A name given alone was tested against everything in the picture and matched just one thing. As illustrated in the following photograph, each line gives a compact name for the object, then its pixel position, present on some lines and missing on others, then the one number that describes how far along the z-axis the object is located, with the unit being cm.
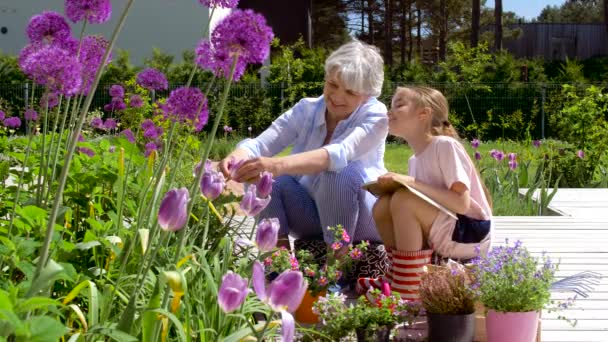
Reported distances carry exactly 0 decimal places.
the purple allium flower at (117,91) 379
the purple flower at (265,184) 199
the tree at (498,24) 2388
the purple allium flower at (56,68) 161
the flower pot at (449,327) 230
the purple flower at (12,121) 439
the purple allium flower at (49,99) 187
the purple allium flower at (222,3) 178
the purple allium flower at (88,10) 171
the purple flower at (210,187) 178
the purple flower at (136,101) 357
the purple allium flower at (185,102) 180
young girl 279
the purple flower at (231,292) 115
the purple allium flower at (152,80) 283
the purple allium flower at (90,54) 203
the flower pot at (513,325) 231
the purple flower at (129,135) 345
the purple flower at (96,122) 484
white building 1748
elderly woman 304
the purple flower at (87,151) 299
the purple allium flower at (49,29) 195
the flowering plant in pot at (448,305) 230
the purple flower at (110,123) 414
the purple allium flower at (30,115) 248
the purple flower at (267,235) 157
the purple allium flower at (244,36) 144
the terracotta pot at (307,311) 265
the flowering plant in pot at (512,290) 226
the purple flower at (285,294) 109
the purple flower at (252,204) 188
